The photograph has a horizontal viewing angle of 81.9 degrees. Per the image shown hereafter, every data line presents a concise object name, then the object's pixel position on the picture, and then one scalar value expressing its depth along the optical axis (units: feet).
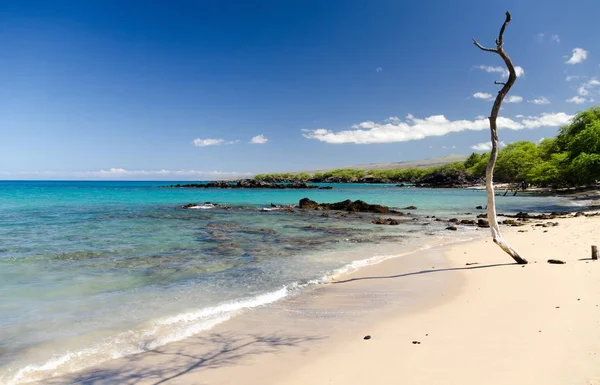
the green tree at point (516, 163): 278.44
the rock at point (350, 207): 107.34
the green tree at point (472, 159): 509.76
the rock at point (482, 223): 72.95
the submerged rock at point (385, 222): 78.86
